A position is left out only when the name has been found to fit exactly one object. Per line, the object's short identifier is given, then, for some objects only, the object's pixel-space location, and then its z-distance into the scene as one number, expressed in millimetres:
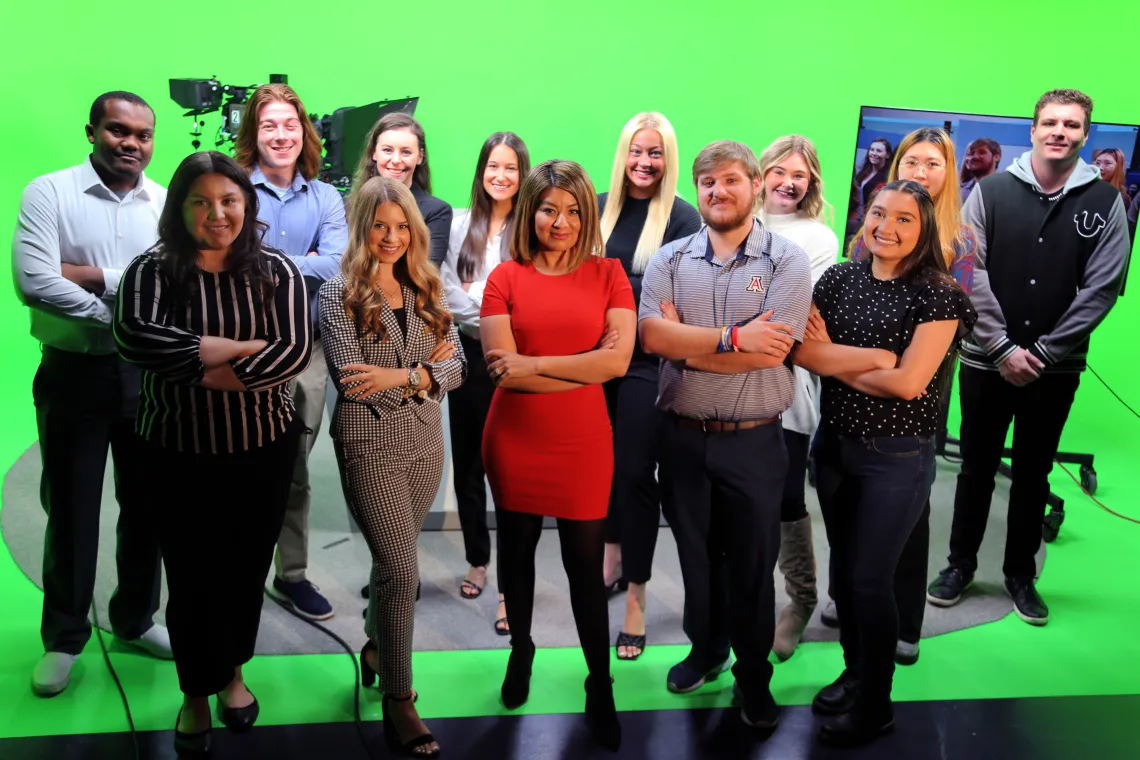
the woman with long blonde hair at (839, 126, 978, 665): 2928
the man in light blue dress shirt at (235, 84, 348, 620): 3014
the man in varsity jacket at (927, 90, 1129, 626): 3479
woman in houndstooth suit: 2516
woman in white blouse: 3180
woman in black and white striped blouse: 2336
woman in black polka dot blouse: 2574
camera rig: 3840
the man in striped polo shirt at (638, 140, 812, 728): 2604
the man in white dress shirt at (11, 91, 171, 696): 2607
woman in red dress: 2557
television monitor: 4527
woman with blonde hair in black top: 3152
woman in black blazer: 3201
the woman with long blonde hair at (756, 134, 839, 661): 3100
